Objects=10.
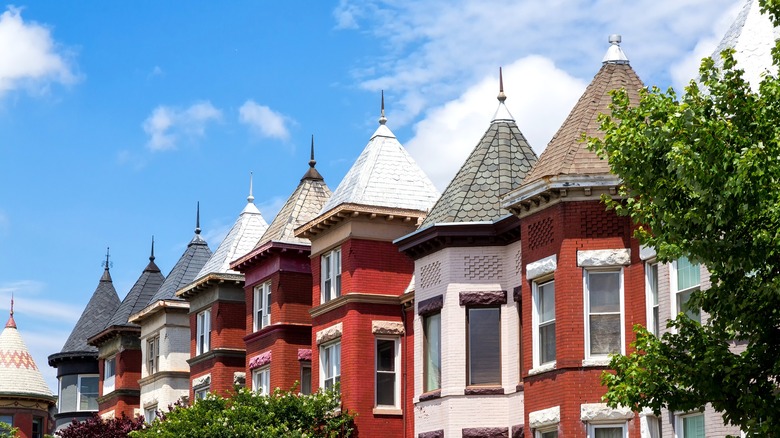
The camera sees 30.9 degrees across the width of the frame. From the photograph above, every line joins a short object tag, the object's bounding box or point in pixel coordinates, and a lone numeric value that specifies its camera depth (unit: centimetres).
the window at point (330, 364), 4234
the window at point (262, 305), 4709
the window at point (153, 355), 5812
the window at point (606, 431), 3082
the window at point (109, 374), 6400
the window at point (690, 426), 2877
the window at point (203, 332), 5234
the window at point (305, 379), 4547
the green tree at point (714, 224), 2108
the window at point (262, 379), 4659
